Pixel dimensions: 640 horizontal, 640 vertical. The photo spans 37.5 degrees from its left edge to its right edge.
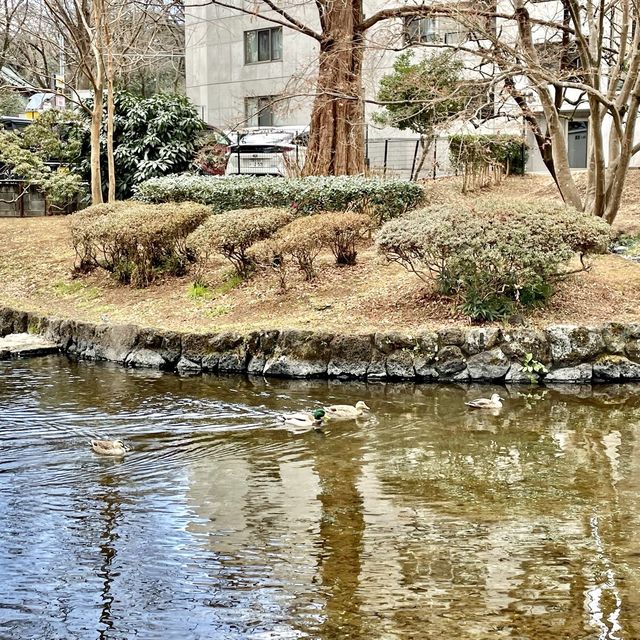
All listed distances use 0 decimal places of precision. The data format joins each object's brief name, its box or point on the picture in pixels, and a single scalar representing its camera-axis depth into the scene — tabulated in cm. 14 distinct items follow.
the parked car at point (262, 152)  2797
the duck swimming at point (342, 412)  1010
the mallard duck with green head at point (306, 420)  978
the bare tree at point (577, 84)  1484
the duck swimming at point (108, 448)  873
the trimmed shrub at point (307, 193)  1731
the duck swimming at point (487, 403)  1048
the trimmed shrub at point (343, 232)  1449
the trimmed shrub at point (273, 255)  1424
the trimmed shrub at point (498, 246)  1222
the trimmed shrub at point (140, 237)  1567
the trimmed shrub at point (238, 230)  1462
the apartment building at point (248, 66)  3419
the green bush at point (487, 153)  2223
